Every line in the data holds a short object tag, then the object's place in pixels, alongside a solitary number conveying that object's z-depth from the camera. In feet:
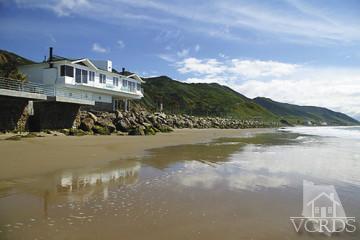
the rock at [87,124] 93.25
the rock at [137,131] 96.84
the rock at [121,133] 95.08
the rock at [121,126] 102.71
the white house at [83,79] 111.04
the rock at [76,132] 83.50
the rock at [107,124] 97.45
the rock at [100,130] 92.84
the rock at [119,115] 111.75
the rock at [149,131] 102.64
